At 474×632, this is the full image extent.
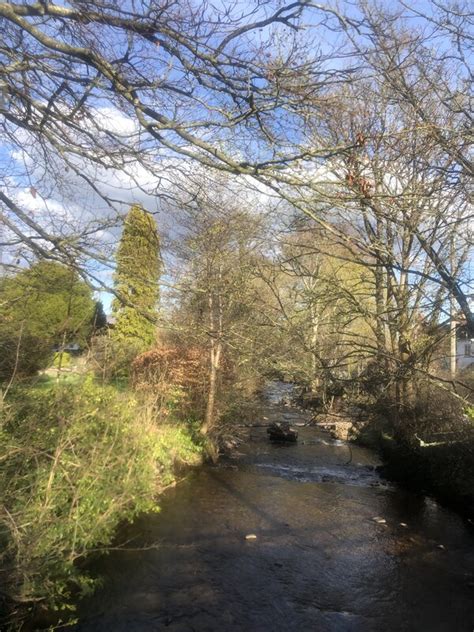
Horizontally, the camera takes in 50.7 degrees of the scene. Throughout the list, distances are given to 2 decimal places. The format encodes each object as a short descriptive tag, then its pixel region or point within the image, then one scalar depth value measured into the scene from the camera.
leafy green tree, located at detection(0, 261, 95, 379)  6.06
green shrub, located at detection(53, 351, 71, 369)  14.04
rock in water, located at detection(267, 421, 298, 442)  16.55
